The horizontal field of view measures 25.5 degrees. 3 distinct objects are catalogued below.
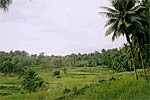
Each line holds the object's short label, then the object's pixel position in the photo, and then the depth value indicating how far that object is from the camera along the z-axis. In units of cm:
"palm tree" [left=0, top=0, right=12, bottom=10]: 1420
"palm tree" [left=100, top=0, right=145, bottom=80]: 3684
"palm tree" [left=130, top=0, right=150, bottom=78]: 3709
